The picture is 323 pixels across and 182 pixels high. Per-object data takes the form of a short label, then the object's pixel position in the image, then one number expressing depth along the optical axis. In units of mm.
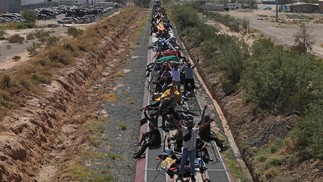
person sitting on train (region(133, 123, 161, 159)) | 18761
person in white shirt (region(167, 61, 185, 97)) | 23406
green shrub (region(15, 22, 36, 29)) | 75688
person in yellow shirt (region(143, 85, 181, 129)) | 20422
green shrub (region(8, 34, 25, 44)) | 58188
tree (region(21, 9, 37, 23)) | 83250
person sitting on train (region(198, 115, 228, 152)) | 18891
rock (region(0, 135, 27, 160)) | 17906
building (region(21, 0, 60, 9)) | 110538
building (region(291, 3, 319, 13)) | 159750
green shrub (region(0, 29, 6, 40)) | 60756
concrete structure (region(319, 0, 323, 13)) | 154875
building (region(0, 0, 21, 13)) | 98500
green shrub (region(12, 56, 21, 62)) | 44162
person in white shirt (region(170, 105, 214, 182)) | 13812
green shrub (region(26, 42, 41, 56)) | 47450
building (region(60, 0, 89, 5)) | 148150
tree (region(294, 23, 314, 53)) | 44031
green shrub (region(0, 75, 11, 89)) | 24859
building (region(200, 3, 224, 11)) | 141375
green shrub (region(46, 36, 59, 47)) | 51969
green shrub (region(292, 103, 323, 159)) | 15789
